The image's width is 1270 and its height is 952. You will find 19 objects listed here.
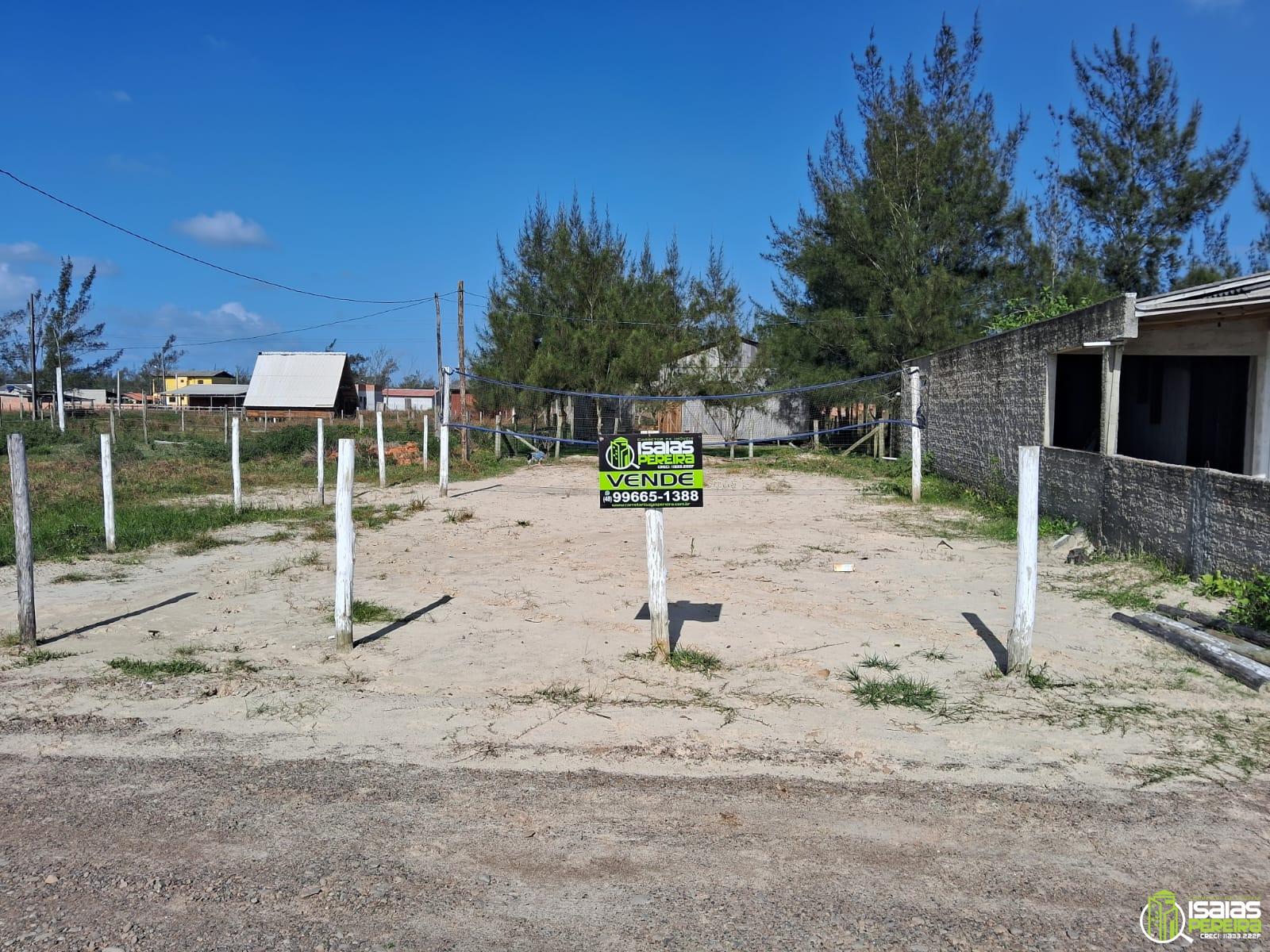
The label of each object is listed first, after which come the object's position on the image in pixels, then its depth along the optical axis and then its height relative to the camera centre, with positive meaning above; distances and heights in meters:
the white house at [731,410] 31.16 +0.24
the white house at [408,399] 75.94 +1.43
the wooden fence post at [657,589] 6.81 -1.24
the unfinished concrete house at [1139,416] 9.22 +0.03
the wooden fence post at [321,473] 17.53 -1.06
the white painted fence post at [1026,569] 6.34 -1.01
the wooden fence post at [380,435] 19.53 -0.41
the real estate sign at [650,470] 6.83 -0.39
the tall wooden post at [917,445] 17.22 -0.50
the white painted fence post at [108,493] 11.94 -0.98
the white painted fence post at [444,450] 18.53 -0.67
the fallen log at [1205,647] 6.09 -1.62
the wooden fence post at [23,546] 7.16 -1.00
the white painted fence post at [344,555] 7.14 -1.04
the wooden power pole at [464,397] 27.33 +0.54
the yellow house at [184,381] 76.00 +3.17
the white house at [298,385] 55.59 +1.82
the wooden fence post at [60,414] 33.81 +0.01
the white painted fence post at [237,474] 15.57 -0.98
